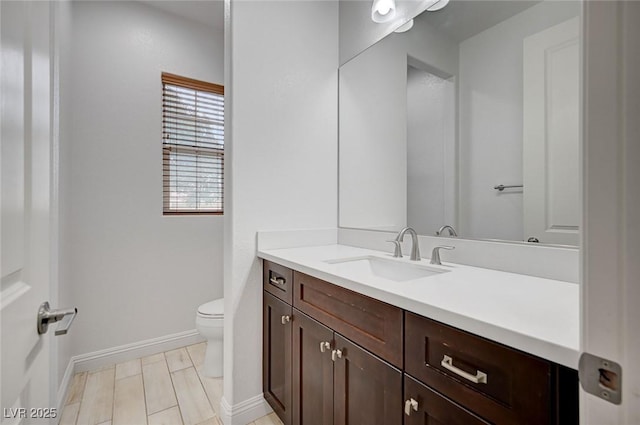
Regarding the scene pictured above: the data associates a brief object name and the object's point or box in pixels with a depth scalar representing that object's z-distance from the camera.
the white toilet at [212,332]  1.98
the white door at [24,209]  0.50
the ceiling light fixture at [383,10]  1.63
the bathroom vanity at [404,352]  0.61
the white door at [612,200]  0.35
